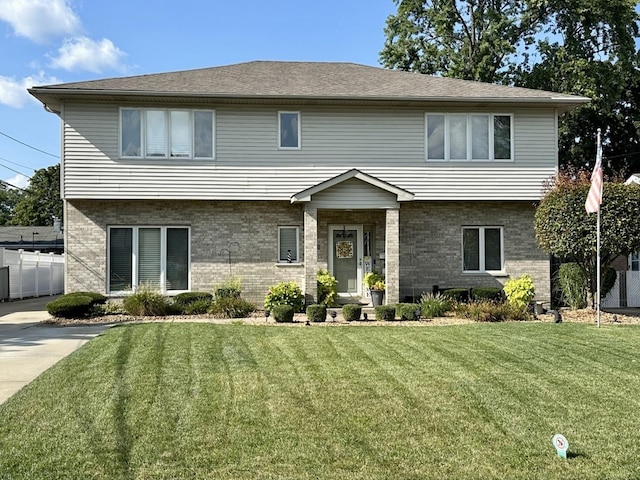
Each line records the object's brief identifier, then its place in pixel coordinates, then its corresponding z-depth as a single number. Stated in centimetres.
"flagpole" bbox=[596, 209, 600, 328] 1354
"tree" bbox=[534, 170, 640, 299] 1430
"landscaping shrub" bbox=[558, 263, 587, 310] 1664
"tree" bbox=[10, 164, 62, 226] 6525
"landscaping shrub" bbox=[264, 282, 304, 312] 1532
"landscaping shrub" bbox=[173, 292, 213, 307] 1608
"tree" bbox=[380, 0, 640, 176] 2759
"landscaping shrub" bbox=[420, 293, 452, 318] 1518
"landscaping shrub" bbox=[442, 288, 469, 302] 1675
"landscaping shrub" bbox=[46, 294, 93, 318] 1473
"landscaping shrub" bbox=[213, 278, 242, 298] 1634
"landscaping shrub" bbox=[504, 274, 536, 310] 1593
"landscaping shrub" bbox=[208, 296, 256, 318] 1519
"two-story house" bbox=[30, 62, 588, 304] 1652
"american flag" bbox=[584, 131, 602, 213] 1343
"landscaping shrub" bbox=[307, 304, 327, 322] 1416
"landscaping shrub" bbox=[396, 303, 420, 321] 1444
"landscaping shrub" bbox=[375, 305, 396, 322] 1431
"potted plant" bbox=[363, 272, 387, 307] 1658
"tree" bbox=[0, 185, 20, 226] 7812
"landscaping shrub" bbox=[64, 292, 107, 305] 1551
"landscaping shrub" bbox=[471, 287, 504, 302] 1678
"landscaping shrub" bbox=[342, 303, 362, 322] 1421
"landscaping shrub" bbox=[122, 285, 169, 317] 1552
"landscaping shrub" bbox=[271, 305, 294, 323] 1405
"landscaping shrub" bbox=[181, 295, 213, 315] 1570
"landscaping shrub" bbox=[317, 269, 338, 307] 1622
